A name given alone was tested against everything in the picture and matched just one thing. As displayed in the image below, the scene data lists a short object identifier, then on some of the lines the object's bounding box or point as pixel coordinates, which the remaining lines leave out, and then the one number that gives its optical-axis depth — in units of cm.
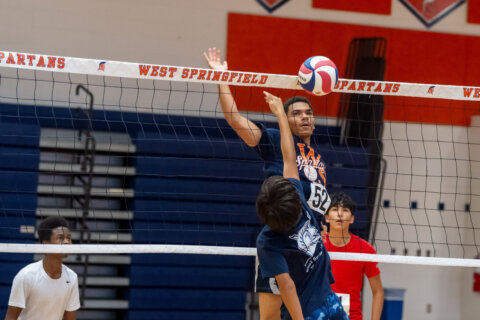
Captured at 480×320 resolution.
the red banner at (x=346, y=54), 1893
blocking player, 671
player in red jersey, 1016
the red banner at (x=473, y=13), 2057
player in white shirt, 932
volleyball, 922
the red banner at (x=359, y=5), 1961
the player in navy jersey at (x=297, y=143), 887
